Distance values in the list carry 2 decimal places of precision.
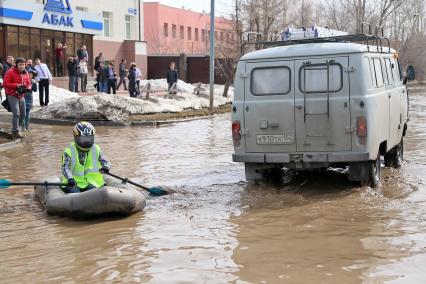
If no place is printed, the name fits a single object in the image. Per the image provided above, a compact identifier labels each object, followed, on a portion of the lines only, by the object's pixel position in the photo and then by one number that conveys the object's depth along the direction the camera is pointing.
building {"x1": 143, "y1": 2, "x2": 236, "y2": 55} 65.38
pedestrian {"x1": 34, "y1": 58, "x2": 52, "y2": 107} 21.72
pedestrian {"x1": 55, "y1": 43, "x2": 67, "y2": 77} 31.32
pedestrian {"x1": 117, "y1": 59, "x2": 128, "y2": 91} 32.16
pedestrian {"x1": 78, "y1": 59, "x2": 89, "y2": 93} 28.65
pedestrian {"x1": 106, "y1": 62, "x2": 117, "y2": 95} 27.08
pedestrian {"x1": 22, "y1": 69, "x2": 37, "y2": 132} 16.16
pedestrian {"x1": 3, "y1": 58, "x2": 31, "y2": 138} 15.14
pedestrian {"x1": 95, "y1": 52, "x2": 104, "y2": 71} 28.70
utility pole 26.76
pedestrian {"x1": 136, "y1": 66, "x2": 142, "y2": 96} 28.33
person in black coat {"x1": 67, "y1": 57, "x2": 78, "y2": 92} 27.55
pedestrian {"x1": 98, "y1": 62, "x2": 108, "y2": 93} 27.73
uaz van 9.05
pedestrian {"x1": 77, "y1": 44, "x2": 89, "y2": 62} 28.81
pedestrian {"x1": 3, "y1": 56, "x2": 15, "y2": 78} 18.47
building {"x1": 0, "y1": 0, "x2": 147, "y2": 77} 31.31
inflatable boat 7.75
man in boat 8.45
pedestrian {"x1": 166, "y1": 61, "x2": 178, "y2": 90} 31.16
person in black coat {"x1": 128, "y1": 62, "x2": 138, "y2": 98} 27.94
